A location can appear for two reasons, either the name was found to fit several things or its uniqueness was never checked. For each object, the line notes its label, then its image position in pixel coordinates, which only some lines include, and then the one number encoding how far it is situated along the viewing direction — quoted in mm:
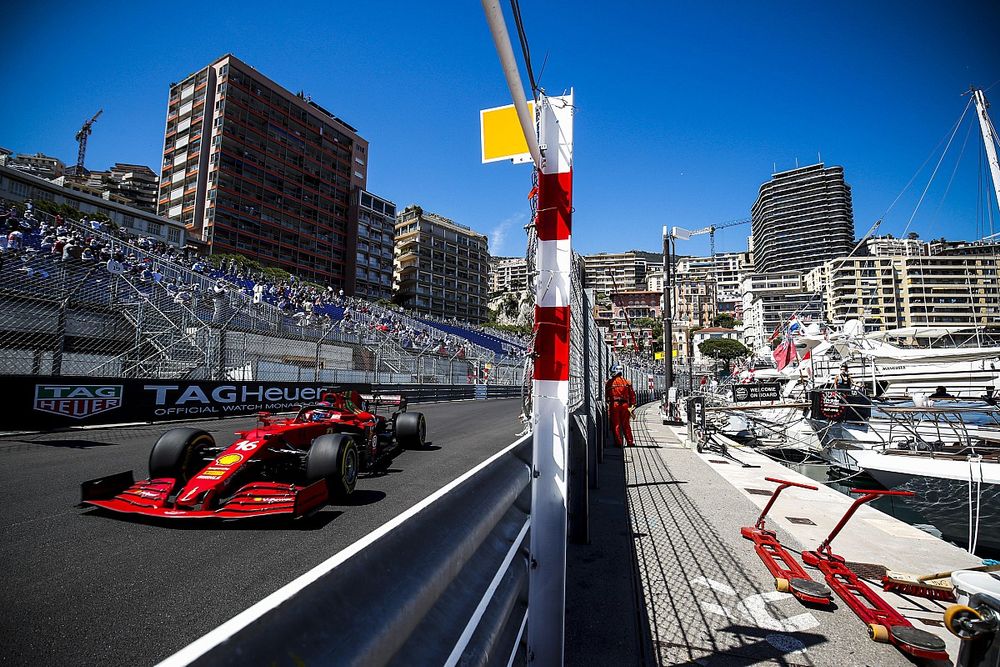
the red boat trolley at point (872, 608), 2410
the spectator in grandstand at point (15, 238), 11102
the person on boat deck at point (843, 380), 12781
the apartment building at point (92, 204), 42562
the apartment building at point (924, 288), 84938
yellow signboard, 2034
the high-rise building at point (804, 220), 138375
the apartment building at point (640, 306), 103338
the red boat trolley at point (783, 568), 2980
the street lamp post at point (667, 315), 16047
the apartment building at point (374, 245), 66250
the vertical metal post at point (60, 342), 7446
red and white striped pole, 1868
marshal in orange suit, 10008
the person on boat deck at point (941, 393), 12840
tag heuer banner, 7012
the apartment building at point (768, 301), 99062
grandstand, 7418
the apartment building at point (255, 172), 51562
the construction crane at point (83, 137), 118669
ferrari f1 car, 3574
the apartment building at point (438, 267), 77688
